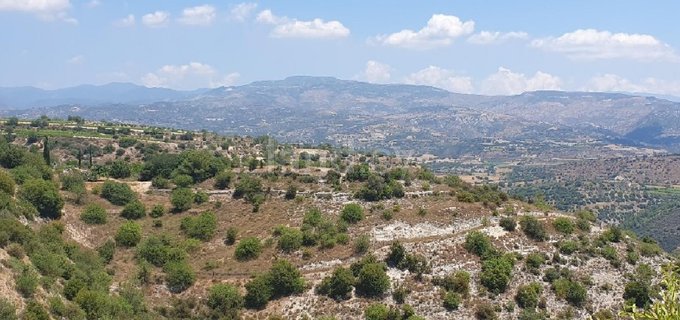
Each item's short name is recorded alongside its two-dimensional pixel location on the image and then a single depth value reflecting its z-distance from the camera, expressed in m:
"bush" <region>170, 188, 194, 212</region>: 71.81
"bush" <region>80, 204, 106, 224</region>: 64.16
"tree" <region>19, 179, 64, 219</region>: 59.41
